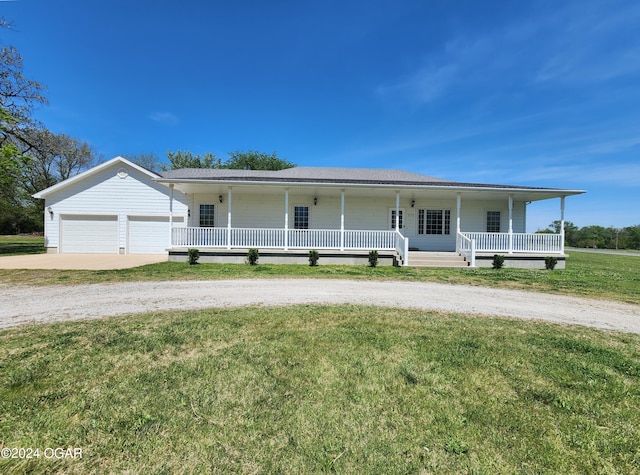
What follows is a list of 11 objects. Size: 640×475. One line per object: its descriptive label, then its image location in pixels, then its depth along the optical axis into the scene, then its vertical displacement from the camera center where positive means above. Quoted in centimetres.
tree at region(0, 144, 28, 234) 1399 +341
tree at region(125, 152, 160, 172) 3819 +1031
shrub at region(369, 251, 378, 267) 1127 -78
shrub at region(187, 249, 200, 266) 1096 -74
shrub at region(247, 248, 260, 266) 1116 -77
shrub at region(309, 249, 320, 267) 1126 -77
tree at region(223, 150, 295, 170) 3145 +855
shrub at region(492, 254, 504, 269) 1139 -84
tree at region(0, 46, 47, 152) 1523 +775
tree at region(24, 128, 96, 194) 2868 +764
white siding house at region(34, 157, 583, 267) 1207 +112
